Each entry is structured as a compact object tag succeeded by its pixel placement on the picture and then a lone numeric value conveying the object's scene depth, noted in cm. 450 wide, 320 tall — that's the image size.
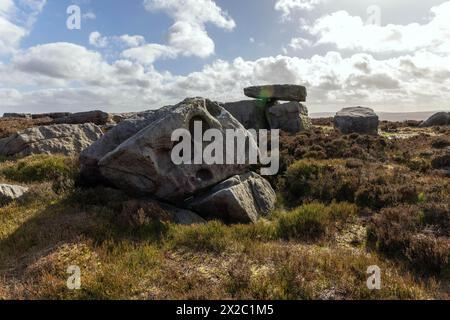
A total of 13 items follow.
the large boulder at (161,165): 1056
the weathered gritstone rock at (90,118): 3416
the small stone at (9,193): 1125
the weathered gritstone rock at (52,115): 5047
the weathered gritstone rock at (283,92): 3184
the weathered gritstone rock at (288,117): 2984
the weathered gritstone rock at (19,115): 5085
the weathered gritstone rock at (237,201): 998
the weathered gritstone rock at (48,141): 1923
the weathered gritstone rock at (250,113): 3117
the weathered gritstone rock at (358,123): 2809
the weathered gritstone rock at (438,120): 3900
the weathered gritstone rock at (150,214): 911
